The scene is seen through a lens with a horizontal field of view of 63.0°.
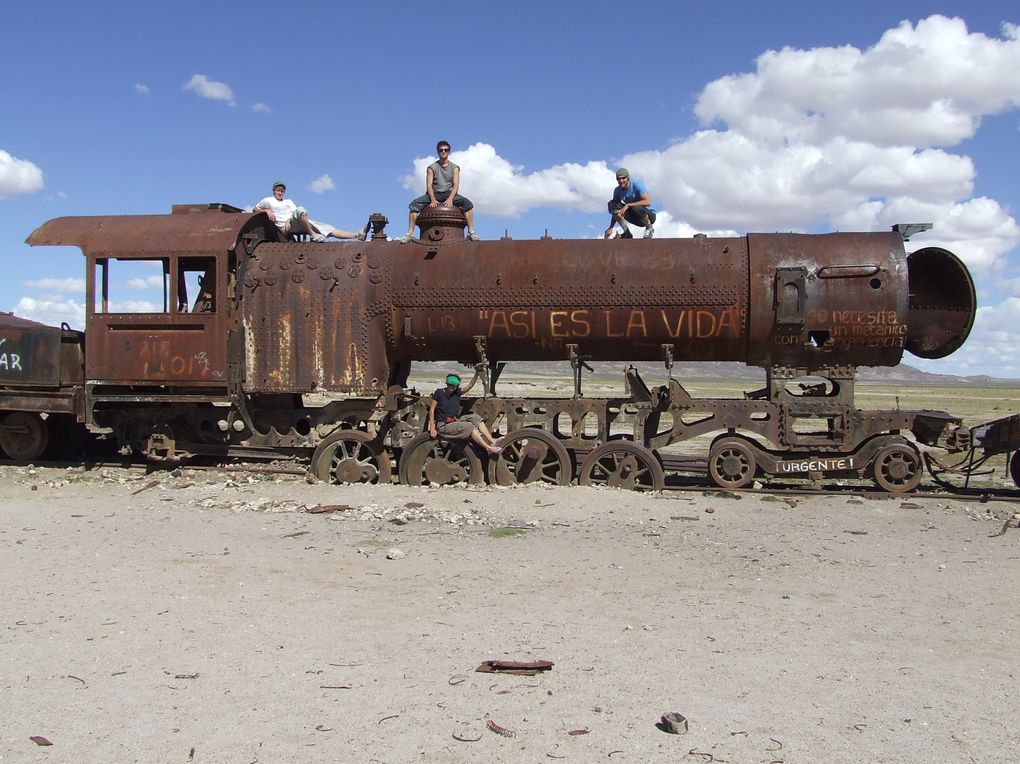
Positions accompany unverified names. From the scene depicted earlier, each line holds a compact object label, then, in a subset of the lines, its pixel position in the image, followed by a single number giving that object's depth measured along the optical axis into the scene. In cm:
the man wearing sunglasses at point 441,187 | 1157
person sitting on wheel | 1049
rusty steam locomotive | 1045
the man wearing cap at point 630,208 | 1148
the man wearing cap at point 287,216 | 1205
